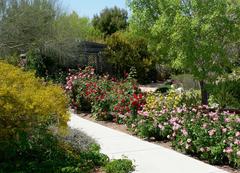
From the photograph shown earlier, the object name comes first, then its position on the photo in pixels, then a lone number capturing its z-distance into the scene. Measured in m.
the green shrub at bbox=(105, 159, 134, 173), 4.93
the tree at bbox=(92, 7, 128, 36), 34.29
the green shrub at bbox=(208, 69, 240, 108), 8.74
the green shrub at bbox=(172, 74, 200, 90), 13.40
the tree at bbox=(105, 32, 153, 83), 17.91
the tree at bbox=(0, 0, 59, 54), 16.75
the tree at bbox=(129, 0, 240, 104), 7.46
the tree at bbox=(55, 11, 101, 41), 17.22
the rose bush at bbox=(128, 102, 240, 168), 5.39
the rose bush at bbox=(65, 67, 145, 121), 8.40
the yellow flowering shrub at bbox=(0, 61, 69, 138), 4.82
